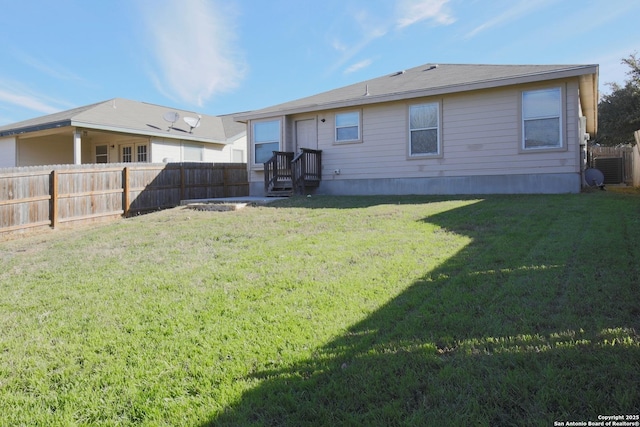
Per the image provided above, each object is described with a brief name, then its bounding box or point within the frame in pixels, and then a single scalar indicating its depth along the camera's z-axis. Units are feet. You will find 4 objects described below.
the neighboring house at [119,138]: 51.06
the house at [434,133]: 31.45
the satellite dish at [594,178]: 40.63
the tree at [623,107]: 67.92
